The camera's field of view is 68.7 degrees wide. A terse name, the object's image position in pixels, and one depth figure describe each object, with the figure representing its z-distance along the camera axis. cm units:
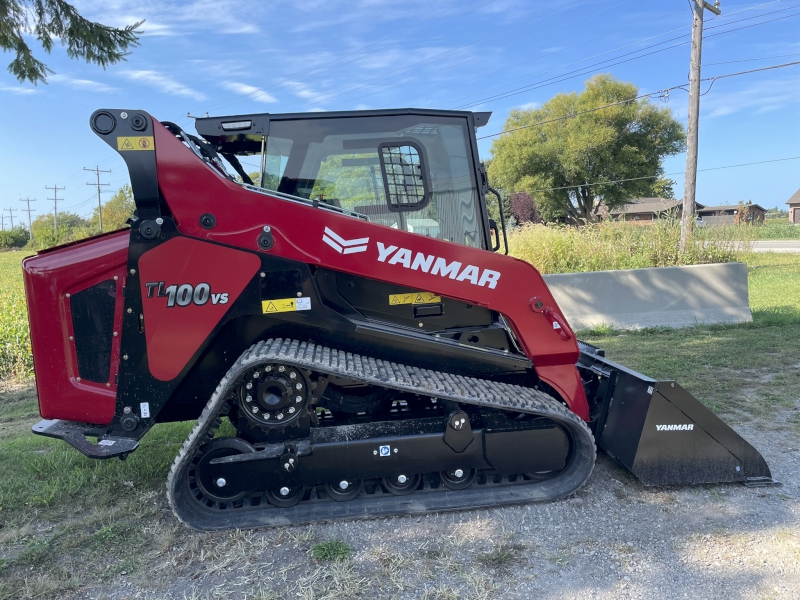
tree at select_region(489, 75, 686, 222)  3672
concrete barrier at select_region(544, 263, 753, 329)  873
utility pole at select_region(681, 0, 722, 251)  1341
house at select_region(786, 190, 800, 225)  7819
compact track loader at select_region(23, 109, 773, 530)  327
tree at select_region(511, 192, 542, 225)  4441
